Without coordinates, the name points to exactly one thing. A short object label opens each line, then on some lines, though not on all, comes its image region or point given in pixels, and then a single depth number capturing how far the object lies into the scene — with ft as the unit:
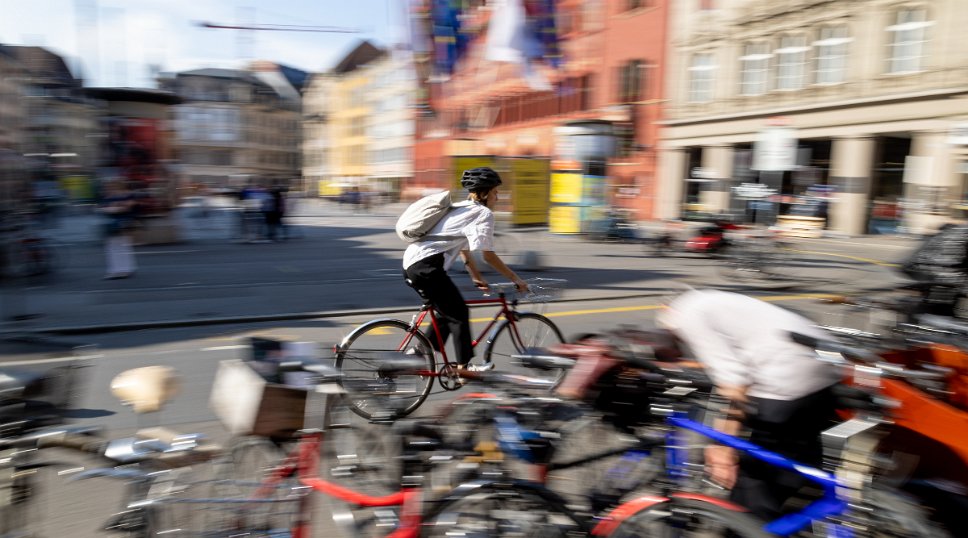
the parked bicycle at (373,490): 8.71
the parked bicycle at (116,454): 8.82
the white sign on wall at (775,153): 72.08
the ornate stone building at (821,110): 73.31
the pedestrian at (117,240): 43.98
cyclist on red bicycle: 17.24
